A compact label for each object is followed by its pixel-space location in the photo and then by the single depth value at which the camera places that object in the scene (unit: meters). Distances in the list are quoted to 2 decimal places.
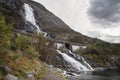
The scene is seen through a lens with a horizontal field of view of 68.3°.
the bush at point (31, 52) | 20.02
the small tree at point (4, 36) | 11.91
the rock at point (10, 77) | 10.49
